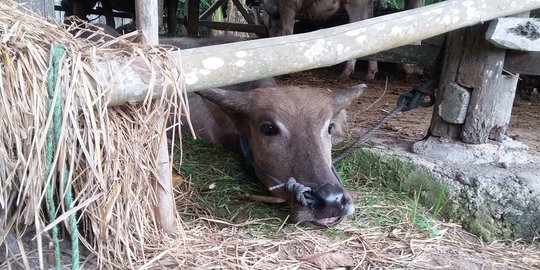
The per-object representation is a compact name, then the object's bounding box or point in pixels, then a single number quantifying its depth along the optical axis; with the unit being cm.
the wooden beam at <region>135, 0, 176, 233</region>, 220
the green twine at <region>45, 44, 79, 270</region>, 173
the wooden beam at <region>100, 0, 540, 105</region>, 209
